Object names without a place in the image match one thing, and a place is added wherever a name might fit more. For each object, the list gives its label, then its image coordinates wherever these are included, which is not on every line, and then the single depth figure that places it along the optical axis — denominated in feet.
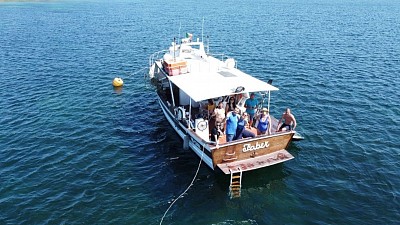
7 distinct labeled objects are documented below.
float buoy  102.68
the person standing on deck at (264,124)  57.26
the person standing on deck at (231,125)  55.21
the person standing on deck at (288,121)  58.49
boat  54.80
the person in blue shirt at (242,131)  56.49
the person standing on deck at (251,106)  62.28
